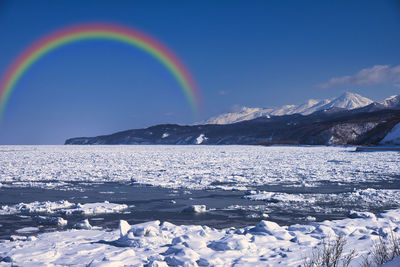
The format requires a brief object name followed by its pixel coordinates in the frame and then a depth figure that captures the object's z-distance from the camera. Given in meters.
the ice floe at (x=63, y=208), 9.16
